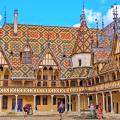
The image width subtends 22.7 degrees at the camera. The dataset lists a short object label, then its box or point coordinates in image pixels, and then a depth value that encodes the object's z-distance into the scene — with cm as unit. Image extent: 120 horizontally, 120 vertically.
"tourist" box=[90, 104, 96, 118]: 2919
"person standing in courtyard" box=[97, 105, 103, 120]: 2403
